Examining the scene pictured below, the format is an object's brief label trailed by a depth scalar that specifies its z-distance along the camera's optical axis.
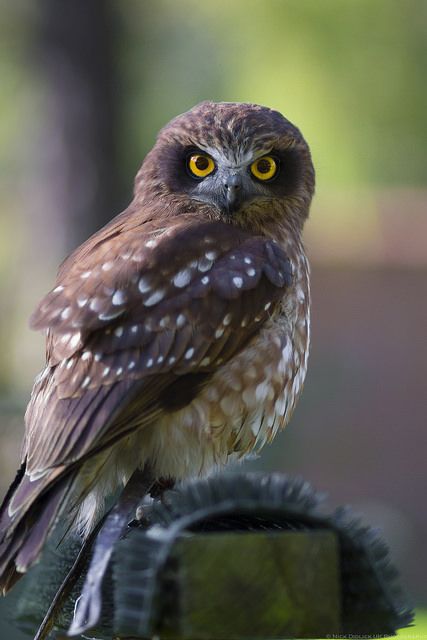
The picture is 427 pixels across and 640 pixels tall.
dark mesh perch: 4.38
